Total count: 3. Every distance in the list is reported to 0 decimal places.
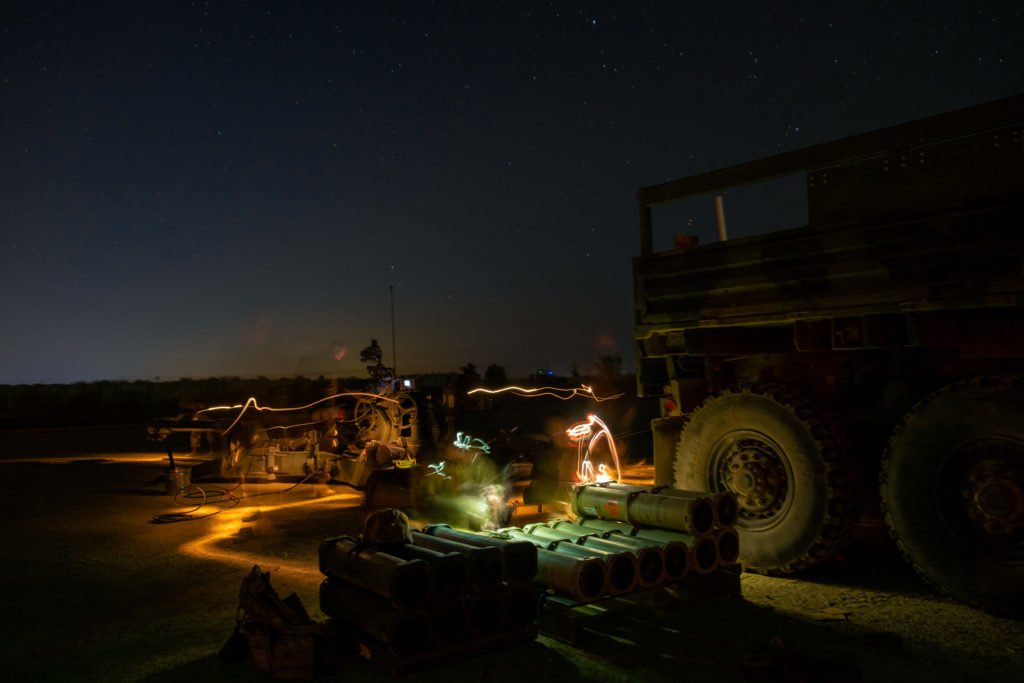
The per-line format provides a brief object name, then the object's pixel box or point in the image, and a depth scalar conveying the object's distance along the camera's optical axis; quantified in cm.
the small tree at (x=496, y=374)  7012
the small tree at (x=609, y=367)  4259
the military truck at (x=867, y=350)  564
